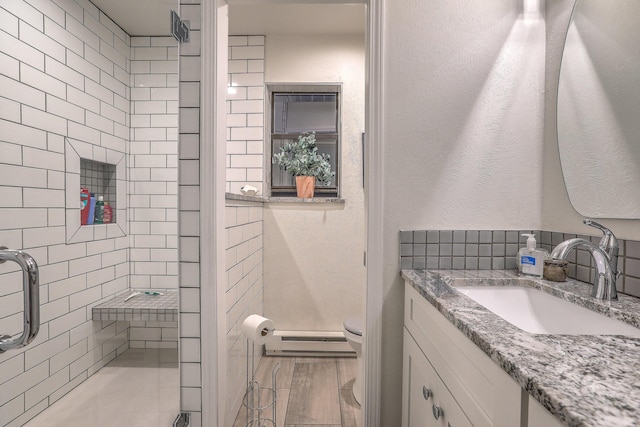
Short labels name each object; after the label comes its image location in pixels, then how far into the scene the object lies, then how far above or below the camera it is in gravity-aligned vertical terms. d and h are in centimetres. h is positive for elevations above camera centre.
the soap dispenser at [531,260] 129 -20
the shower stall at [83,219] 95 -3
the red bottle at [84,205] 116 -1
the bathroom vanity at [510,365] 48 -27
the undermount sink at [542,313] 90 -32
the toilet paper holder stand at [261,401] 170 -120
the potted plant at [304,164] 279 +34
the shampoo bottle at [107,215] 126 -5
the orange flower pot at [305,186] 279 +16
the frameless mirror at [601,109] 102 +33
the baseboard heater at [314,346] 274 -111
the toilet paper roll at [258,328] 165 -60
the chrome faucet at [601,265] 96 -16
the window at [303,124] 296 +71
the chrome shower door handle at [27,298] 90 -25
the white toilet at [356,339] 205 -81
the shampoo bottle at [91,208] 119 -2
